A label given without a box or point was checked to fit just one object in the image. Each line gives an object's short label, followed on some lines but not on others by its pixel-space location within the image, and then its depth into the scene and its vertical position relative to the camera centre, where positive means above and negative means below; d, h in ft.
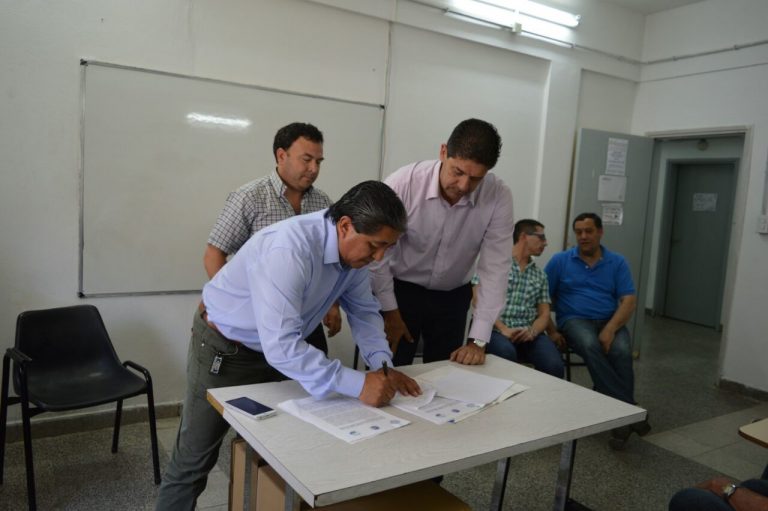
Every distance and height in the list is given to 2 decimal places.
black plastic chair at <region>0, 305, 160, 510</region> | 7.65 -2.87
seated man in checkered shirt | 10.78 -1.87
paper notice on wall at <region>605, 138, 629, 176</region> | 16.25 +1.77
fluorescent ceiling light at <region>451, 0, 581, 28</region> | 13.32 +4.92
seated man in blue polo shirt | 11.09 -1.77
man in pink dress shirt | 6.99 -0.72
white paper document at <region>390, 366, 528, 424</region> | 5.09 -1.84
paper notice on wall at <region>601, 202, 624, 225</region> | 16.42 +0.14
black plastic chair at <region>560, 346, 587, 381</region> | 11.51 -2.92
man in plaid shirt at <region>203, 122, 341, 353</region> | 8.08 -0.06
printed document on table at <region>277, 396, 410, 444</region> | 4.52 -1.83
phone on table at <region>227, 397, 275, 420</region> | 4.66 -1.81
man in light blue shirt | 4.67 -1.14
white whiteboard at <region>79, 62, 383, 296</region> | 9.66 +0.43
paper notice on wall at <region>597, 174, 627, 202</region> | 16.20 +0.85
